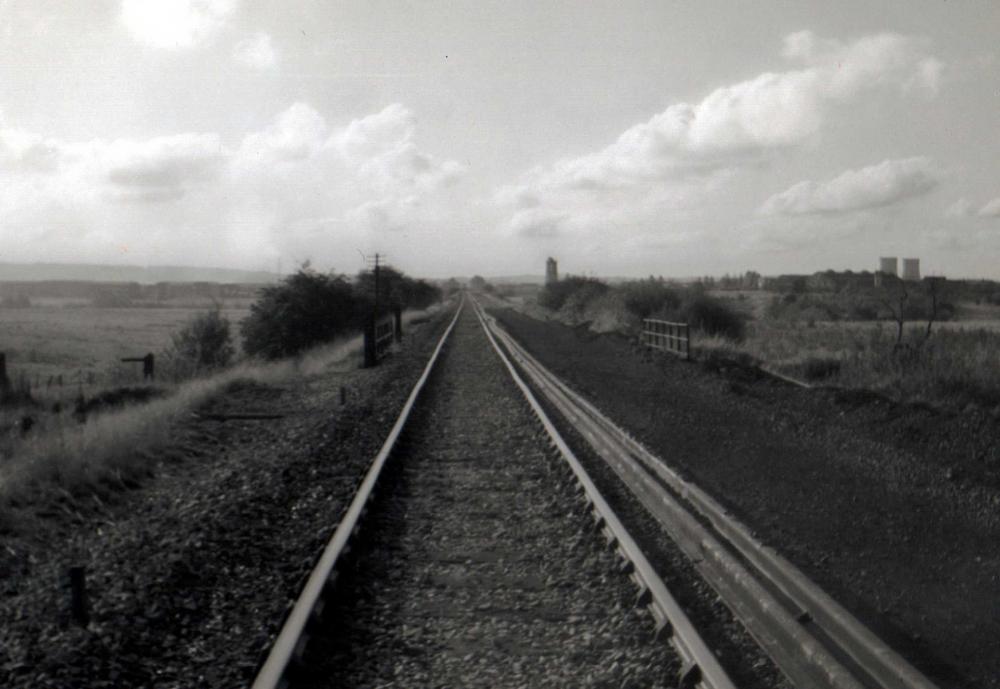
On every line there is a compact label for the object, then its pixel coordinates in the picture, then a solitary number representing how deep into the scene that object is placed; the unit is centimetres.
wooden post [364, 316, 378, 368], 2578
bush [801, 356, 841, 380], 2434
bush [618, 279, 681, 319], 4434
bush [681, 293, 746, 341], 4047
